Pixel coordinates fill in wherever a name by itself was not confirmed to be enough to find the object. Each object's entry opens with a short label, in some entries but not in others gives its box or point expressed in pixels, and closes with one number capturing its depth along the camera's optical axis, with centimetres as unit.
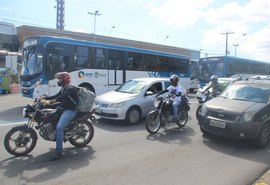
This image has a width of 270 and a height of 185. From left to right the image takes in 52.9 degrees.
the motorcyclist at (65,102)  567
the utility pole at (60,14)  5972
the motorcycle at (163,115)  792
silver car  894
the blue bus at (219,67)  2305
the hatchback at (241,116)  655
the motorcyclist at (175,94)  845
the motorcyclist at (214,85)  1114
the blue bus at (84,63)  1231
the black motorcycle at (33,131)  562
